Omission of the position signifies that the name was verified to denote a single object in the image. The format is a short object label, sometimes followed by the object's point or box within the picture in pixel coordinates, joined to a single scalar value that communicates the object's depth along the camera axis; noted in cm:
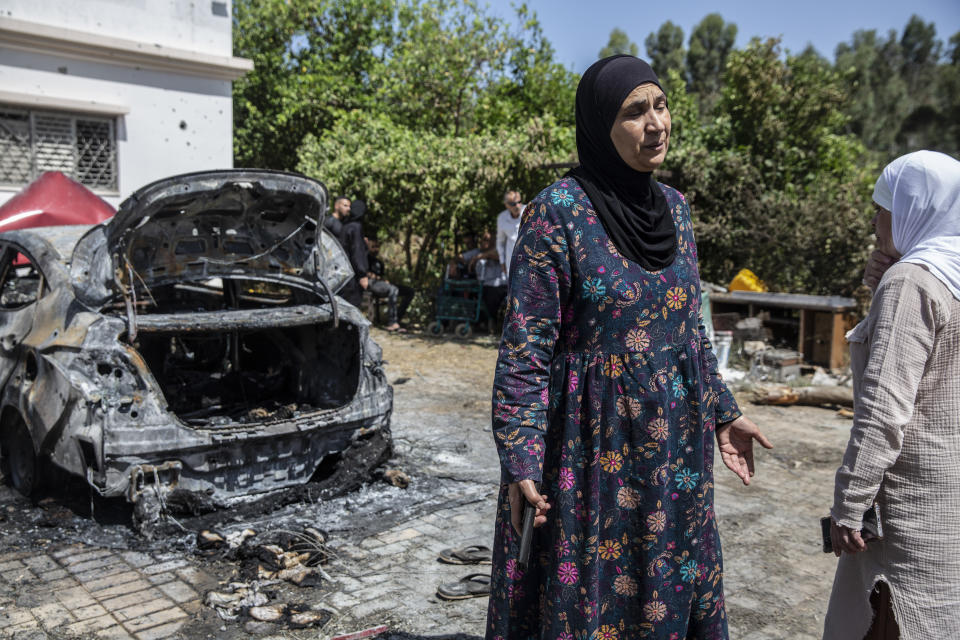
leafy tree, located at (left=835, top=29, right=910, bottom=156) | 4041
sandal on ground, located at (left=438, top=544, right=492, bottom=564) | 432
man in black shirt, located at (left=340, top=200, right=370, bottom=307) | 1055
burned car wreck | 452
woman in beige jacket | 216
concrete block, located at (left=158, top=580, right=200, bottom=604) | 392
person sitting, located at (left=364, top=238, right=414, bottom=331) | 1261
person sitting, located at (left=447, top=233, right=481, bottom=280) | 1275
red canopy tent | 933
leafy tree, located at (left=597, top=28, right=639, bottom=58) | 6794
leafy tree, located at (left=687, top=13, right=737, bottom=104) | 5894
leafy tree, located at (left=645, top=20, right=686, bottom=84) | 6438
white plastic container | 932
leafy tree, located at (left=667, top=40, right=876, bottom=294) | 1107
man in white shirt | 1062
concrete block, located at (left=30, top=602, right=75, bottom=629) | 365
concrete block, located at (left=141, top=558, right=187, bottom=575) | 423
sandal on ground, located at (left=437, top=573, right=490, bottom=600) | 392
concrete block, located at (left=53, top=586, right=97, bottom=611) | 383
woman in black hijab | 225
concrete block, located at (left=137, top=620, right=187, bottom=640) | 355
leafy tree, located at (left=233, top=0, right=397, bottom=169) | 2266
